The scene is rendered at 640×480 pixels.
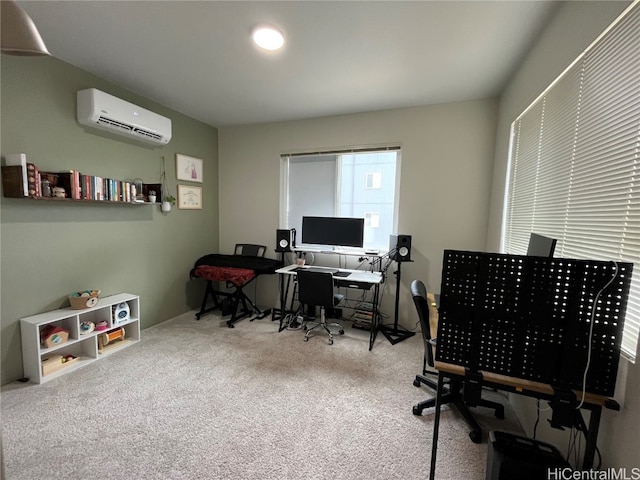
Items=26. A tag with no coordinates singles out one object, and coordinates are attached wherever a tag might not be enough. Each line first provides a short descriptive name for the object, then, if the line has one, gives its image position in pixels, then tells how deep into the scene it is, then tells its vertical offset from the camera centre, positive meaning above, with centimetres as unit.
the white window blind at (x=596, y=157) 107 +34
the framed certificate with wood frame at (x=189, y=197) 368 +21
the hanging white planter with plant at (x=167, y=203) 337 +11
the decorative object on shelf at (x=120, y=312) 274 -105
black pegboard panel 105 -39
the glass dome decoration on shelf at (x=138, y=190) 295 +23
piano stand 351 -132
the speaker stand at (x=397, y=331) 319 -137
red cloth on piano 342 -79
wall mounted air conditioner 247 +92
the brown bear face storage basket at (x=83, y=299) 245 -83
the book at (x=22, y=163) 204 +33
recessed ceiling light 192 +130
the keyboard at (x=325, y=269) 337 -67
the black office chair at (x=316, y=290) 292 -81
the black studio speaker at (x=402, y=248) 313 -34
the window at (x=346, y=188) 354 +41
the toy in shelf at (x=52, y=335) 225 -109
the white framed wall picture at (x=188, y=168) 361 +61
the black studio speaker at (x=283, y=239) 369 -33
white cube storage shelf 220 -117
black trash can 115 -104
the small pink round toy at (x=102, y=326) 260 -114
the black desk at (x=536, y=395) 105 -71
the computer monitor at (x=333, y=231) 341 -18
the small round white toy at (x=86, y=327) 250 -111
